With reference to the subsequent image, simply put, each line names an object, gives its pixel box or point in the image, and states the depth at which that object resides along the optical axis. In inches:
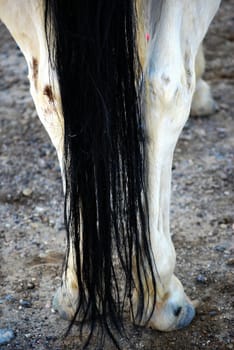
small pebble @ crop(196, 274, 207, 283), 153.9
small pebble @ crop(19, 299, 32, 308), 150.0
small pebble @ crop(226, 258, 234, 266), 158.5
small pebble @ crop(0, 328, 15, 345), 140.1
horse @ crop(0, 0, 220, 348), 108.3
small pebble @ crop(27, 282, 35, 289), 155.1
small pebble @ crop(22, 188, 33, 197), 188.3
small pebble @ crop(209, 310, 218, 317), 143.9
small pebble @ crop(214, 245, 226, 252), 164.1
